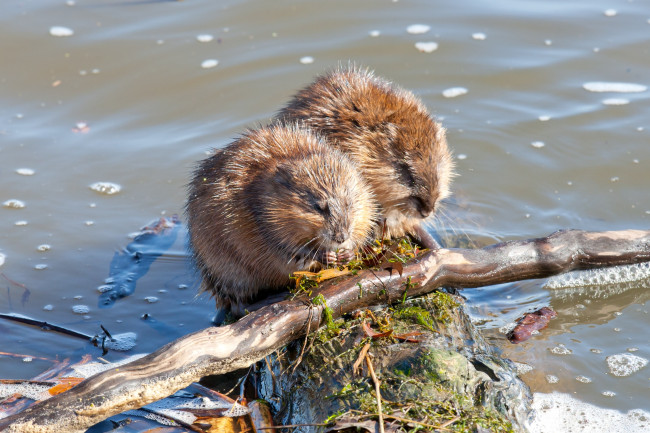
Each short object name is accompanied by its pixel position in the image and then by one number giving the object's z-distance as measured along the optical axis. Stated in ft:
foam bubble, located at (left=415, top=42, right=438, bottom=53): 61.93
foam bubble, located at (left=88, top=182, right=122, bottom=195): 49.47
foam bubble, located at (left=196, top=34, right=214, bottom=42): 63.98
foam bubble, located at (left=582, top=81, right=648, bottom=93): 56.65
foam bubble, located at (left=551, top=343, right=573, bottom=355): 33.32
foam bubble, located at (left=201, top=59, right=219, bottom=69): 61.36
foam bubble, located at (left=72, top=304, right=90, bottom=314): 38.68
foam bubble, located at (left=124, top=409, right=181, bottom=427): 28.17
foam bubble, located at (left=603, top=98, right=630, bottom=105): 55.18
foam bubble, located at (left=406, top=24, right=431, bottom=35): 63.93
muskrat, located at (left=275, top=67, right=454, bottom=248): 34.60
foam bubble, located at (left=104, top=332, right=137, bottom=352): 35.29
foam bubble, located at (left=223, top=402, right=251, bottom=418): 28.52
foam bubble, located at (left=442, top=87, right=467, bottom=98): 57.62
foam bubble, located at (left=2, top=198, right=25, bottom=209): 47.55
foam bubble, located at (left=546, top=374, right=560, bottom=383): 31.48
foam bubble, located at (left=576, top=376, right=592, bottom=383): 31.70
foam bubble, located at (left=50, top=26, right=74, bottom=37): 64.34
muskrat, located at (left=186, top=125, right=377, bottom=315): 29.84
